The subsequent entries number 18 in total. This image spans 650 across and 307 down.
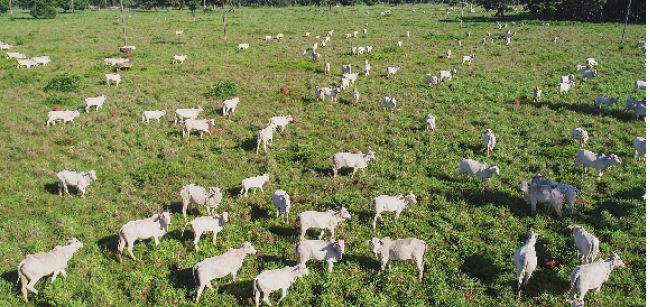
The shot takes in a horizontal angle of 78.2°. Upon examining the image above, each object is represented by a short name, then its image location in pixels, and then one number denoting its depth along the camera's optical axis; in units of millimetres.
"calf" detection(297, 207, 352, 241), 10828
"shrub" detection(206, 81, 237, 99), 25062
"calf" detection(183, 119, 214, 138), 18422
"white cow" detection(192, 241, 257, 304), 8836
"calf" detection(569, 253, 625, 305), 8461
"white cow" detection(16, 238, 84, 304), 8766
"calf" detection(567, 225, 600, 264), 9469
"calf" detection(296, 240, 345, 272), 9609
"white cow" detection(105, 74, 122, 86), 27753
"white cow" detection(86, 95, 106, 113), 22266
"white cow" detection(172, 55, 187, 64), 35862
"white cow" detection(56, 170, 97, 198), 13242
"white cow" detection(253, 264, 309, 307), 8547
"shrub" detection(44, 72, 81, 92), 26016
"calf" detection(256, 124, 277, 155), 16734
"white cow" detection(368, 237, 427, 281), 9547
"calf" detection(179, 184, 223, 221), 12102
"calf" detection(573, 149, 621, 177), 13969
